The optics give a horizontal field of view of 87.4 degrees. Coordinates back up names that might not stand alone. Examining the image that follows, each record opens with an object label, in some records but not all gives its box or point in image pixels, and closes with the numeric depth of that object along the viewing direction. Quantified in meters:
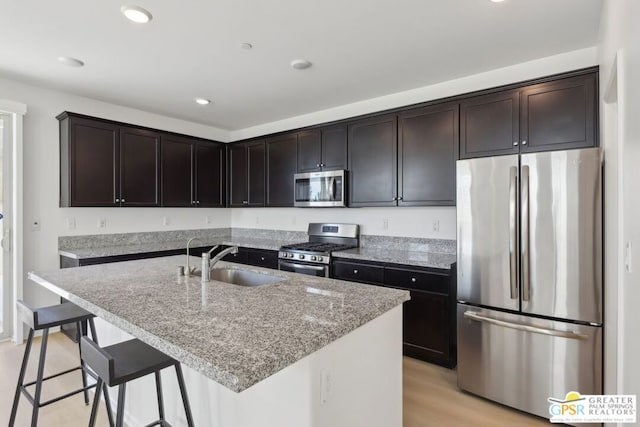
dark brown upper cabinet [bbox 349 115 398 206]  3.39
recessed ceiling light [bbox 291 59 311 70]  2.85
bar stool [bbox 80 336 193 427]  1.27
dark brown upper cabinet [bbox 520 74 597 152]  2.36
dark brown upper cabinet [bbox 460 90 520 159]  2.68
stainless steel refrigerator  2.03
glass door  3.37
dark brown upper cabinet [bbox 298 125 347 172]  3.78
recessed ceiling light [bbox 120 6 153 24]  2.09
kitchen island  1.03
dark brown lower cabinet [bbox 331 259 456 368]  2.81
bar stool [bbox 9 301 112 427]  1.77
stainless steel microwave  3.74
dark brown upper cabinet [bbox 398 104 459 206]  3.01
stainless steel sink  2.17
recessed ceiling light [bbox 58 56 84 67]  2.79
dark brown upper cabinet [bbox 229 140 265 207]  4.62
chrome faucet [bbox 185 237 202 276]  2.14
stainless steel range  3.51
